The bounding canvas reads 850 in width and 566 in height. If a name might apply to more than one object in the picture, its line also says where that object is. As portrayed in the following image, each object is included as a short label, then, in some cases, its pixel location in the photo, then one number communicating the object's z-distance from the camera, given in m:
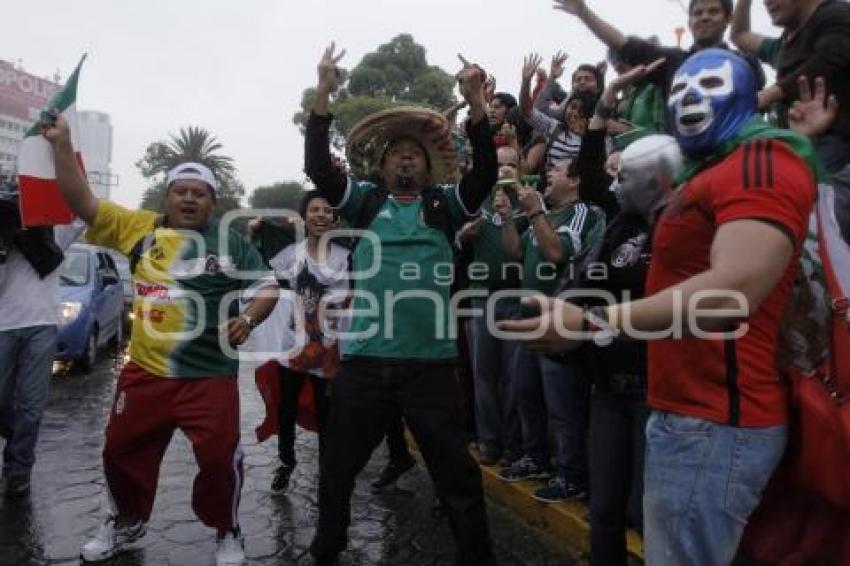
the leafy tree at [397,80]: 32.19
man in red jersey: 1.67
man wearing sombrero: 3.54
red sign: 78.25
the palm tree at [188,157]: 63.59
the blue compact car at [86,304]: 9.41
